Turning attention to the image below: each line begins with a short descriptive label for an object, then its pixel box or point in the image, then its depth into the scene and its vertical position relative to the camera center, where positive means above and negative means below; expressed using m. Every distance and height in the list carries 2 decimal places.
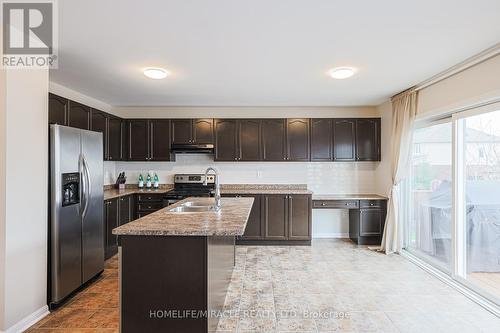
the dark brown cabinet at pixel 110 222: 3.87 -0.78
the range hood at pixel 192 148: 5.02 +0.35
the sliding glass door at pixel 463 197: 2.87 -0.37
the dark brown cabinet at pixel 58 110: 3.07 +0.67
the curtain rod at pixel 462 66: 2.59 +1.08
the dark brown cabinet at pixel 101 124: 4.05 +0.67
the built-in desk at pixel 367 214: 4.69 -0.80
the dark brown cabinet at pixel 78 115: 3.47 +0.69
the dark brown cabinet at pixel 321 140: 5.08 +0.49
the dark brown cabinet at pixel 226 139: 5.11 +0.52
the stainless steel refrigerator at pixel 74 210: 2.59 -0.43
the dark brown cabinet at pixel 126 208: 4.29 -0.65
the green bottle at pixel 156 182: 5.30 -0.28
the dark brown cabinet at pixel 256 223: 4.76 -0.95
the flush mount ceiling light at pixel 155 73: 3.20 +1.11
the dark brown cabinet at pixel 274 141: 5.09 +0.48
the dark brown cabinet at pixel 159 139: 5.13 +0.53
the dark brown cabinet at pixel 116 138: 4.62 +0.51
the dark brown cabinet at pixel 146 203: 4.73 -0.60
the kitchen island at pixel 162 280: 1.90 -0.77
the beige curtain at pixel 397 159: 4.04 +0.11
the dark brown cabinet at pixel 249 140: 5.10 +0.50
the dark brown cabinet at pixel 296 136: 5.09 +0.57
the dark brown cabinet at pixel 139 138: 5.12 +0.55
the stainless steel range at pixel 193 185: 4.95 -0.33
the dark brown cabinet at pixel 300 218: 4.75 -0.89
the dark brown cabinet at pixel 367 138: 5.08 +0.53
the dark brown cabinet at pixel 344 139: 5.08 +0.51
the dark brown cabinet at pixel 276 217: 4.75 -0.85
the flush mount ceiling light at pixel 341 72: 3.19 +1.11
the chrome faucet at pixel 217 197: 2.83 -0.31
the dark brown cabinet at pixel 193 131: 5.12 +0.67
